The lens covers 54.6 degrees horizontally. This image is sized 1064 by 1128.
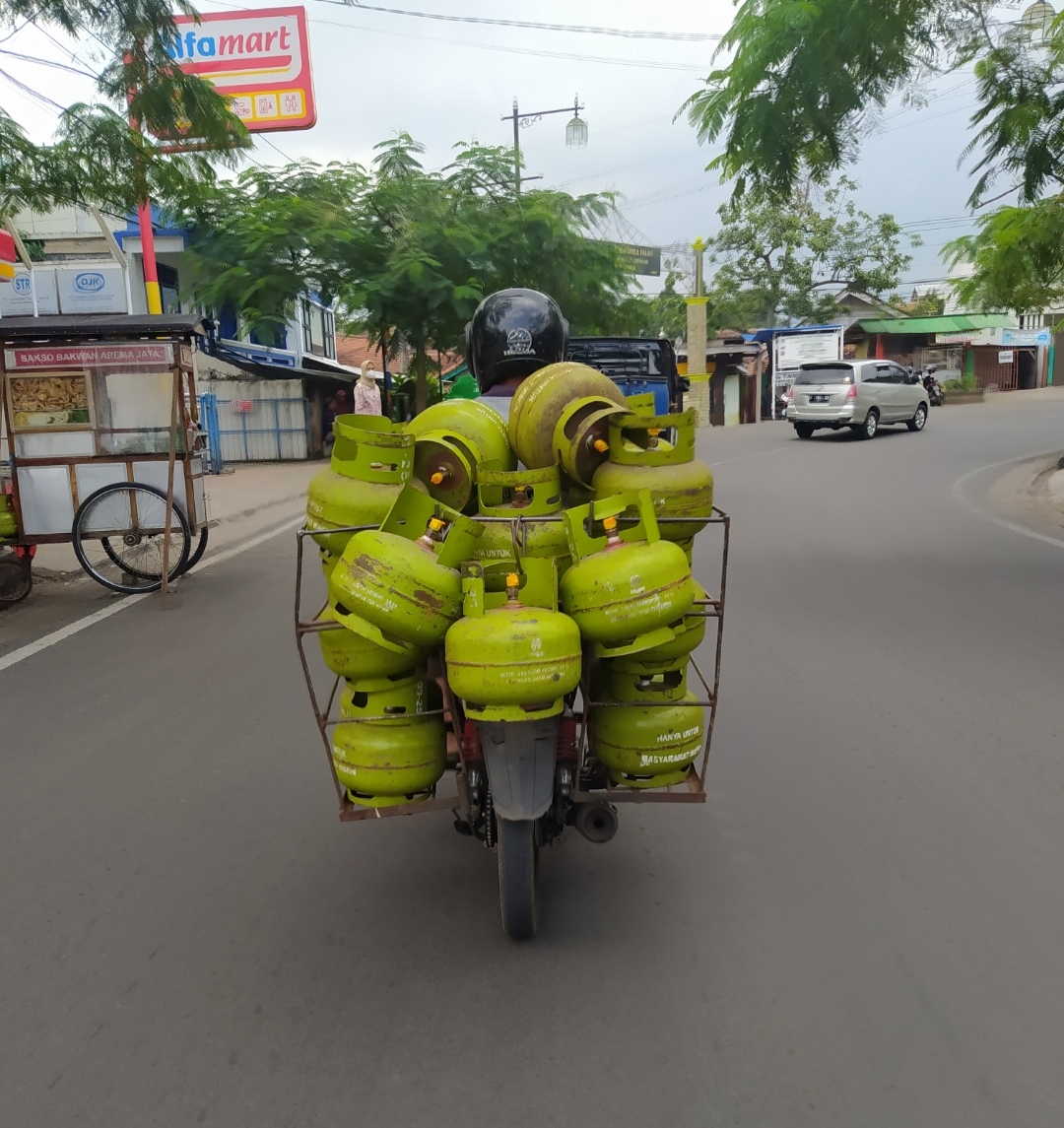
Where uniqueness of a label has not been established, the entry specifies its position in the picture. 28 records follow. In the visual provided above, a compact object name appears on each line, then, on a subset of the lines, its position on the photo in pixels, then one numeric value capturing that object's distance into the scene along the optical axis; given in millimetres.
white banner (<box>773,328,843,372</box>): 38438
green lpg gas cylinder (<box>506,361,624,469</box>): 3223
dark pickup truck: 15969
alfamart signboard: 20297
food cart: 8148
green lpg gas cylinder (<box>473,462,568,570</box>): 2994
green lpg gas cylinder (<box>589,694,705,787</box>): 3070
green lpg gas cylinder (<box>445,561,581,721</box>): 2521
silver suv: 23266
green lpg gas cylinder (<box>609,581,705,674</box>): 3047
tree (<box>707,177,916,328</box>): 42000
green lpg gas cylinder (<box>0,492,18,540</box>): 8164
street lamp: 29625
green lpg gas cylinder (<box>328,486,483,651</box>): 2635
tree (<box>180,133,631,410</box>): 15430
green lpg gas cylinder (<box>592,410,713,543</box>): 3006
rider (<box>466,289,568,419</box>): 4004
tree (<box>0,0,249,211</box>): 7766
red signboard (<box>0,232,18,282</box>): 9469
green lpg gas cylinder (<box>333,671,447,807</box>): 2998
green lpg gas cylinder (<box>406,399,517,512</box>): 3180
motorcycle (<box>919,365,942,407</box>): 34281
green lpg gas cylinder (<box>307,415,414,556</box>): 2977
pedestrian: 17906
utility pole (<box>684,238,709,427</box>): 32938
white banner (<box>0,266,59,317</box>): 14914
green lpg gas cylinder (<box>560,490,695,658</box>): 2654
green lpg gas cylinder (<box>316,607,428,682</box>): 2939
